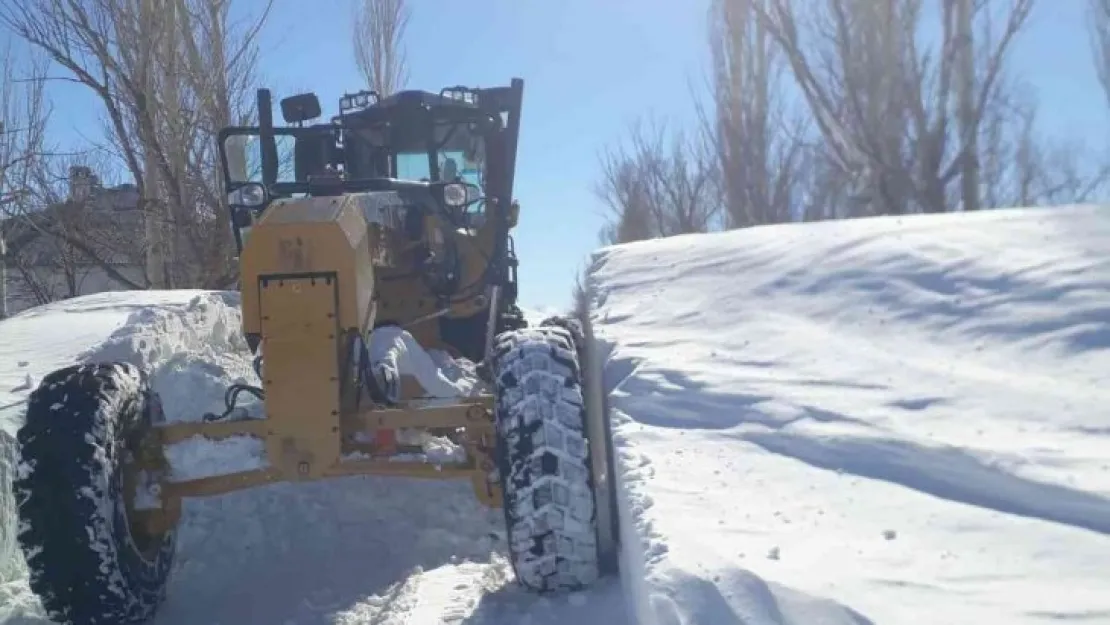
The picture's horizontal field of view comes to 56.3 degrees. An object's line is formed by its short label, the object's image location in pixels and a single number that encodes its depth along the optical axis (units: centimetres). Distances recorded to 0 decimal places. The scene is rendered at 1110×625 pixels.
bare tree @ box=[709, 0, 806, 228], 2639
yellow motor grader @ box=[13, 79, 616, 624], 433
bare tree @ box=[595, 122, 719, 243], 3189
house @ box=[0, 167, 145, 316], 1742
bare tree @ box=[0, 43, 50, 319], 1708
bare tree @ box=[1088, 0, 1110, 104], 2223
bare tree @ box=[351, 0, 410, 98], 2670
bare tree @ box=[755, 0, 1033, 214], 1881
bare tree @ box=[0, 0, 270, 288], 1514
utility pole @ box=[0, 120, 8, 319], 1555
